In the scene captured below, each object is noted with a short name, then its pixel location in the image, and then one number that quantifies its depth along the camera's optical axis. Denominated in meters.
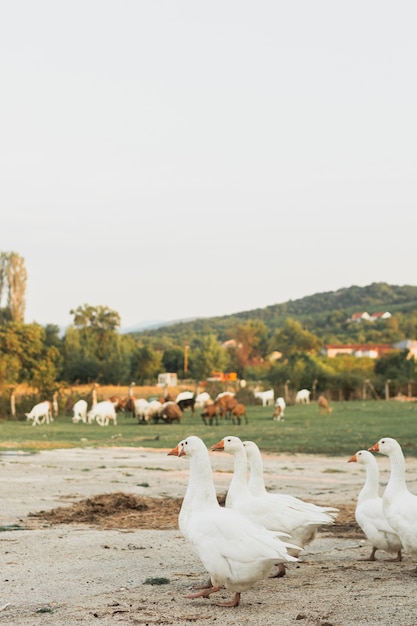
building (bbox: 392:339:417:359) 134.32
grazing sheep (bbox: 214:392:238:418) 45.72
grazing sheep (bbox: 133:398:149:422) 47.16
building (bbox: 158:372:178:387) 100.53
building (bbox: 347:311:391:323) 173.00
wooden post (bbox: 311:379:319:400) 70.75
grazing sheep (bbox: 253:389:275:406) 63.91
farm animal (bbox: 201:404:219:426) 44.37
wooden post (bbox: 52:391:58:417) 52.58
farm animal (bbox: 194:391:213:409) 63.28
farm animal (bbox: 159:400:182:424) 45.62
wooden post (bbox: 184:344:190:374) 113.54
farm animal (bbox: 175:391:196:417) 53.08
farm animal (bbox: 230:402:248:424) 43.38
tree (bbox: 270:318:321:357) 123.12
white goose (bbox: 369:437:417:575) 9.24
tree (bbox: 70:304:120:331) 92.50
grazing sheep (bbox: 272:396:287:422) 45.26
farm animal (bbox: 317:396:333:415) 48.44
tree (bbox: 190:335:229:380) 107.06
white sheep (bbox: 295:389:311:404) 64.94
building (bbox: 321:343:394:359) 129.88
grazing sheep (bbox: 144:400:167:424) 46.50
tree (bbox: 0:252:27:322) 97.12
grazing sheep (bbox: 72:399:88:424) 48.16
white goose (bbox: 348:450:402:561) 9.95
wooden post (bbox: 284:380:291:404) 65.69
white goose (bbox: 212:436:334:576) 9.34
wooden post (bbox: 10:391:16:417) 49.06
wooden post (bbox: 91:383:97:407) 52.31
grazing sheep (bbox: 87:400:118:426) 45.44
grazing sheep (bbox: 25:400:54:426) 45.00
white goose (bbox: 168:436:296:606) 7.81
